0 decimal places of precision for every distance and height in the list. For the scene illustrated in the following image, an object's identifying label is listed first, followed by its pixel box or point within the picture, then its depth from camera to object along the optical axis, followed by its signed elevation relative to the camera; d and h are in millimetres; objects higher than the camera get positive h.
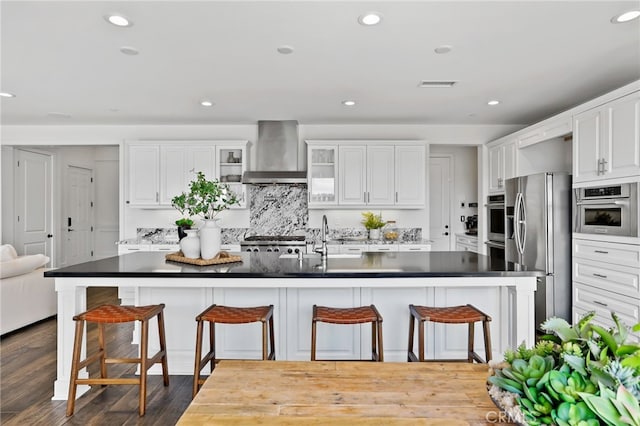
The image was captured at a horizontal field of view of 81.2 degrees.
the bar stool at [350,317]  2324 -656
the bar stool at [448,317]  2336 -659
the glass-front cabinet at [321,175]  5305 +544
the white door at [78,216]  7406 -47
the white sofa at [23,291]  3930 -868
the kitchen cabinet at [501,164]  4832 +667
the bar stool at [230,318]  2348 -665
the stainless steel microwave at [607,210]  2987 +23
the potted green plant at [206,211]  2787 +19
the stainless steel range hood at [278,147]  5312 +946
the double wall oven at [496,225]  4922 -167
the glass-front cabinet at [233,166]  5332 +685
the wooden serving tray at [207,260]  2768 -351
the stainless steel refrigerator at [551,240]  3812 -280
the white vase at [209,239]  2836 -196
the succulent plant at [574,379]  635 -312
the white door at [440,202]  6883 +201
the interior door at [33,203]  6168 +181
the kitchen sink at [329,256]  3168 -372
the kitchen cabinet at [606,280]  2994 -592
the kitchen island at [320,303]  2840 -730
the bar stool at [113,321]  2375 -807
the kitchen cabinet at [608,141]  2979 +625
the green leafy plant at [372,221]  5449 -117
